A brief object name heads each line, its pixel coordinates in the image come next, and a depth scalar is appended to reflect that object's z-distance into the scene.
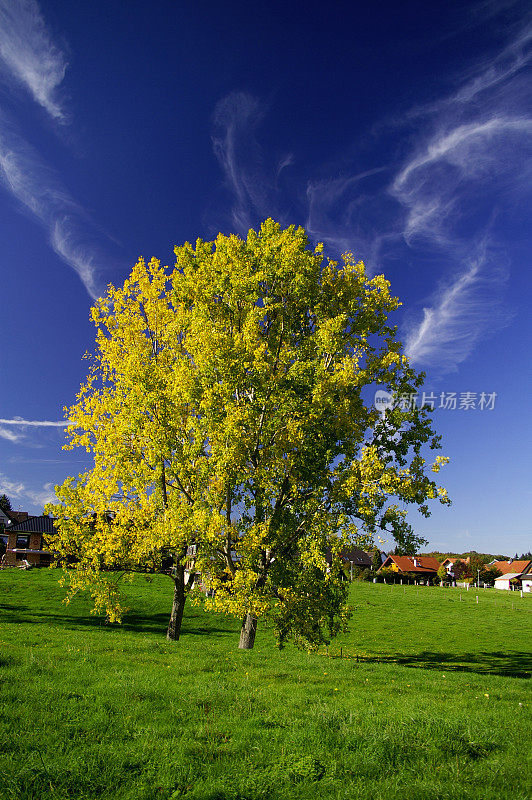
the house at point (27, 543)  77.06
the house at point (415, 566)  108.84
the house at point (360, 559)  115.00
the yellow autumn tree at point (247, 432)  16.20
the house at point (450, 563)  121.75
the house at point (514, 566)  135.88
